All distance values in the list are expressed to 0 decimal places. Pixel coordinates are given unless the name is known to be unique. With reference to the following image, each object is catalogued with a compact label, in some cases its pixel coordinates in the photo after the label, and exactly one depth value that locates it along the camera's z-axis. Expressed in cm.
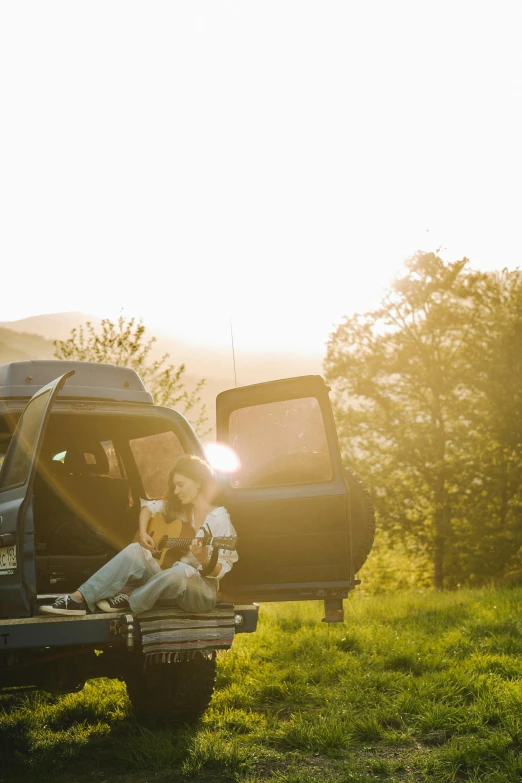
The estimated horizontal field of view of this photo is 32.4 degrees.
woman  520
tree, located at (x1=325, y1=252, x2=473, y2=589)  2067
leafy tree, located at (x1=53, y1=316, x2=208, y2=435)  2091
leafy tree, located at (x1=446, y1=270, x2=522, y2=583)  1980
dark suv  512
